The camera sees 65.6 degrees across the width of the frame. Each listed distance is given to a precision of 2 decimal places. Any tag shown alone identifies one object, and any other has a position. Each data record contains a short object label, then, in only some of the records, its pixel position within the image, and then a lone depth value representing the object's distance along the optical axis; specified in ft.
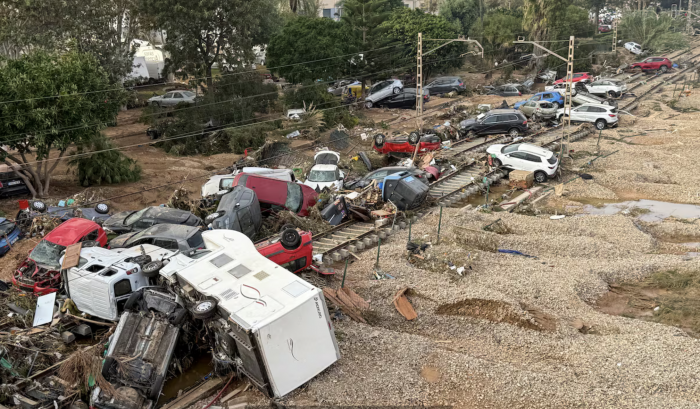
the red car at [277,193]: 59.21
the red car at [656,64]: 164.35
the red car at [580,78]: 139.29
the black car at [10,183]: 72.79
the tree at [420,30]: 147.74
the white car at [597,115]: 102.47
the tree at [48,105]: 63.52
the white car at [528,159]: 75.77
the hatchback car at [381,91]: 129.18
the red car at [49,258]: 44.34
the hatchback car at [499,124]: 97.96
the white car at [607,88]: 128.47
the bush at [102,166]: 79.20
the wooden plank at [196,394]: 31.58
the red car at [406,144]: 86.74
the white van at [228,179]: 65.92
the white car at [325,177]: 70.23
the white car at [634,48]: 200.67
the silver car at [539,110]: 107.76
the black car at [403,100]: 128.06
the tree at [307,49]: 116.16
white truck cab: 38.81
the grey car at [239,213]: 51.08
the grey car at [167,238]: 46.52
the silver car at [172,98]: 122.52
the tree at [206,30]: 103.50
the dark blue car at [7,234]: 55.62
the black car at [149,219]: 53.57
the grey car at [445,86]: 142.51
